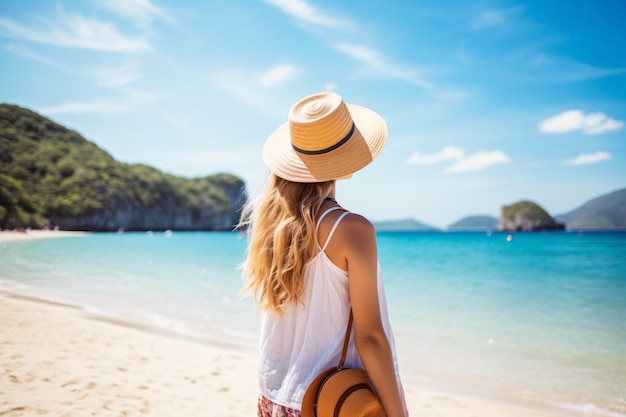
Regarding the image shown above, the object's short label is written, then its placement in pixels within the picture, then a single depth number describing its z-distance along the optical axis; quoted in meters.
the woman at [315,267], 1.20
